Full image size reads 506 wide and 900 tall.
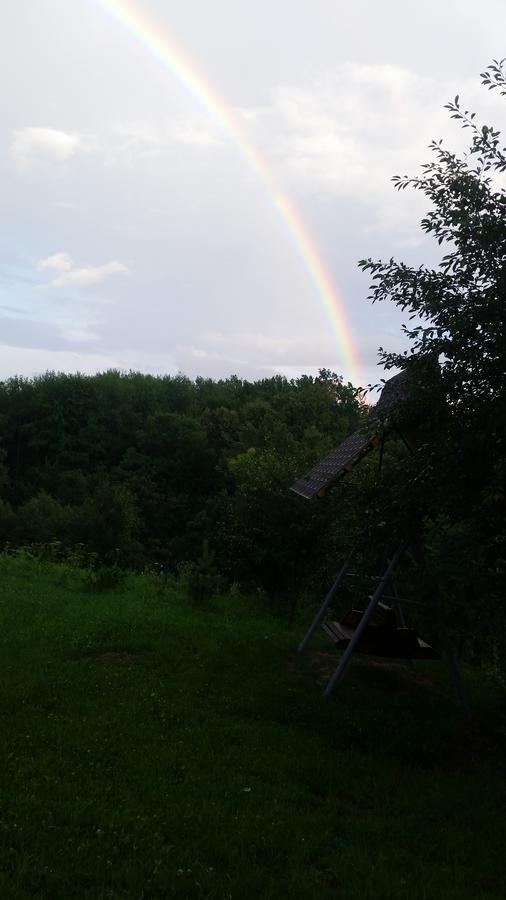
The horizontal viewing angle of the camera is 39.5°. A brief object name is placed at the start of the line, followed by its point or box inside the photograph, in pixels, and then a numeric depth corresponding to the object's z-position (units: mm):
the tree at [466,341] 5820
